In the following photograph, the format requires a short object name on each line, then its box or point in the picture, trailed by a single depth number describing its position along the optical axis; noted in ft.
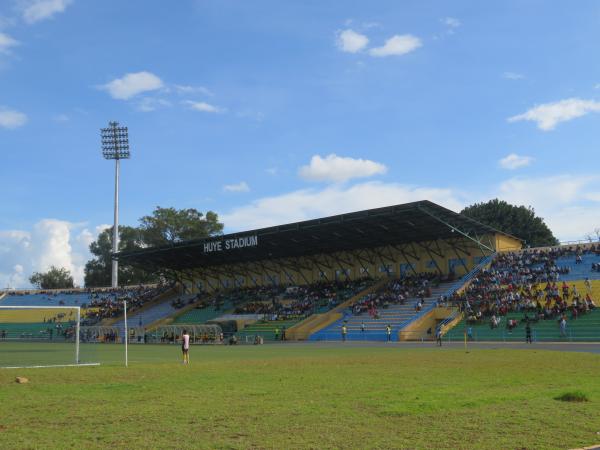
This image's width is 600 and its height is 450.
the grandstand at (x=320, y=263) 194.29
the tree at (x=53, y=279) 458.50
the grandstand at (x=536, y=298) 149.48
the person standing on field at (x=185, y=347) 92.89
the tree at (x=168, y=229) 386.52
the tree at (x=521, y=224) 298.56
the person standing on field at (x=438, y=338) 139.95
